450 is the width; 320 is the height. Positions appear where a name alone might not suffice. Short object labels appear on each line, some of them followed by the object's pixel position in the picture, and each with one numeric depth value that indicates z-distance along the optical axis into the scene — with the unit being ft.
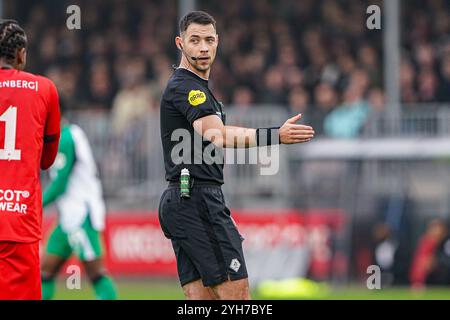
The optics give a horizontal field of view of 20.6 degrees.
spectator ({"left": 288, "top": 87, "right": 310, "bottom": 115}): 66.97
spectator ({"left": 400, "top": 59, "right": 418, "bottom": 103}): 68.80
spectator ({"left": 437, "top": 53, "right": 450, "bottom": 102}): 67.10
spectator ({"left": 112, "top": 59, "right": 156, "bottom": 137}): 67.62
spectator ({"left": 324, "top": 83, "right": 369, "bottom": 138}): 63.72
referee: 27.12
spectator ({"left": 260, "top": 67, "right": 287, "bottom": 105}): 70.33
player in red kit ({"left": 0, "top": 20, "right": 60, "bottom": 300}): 26.48
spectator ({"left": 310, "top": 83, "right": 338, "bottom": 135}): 64.18
